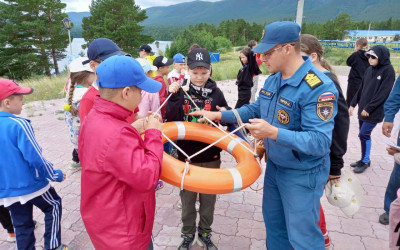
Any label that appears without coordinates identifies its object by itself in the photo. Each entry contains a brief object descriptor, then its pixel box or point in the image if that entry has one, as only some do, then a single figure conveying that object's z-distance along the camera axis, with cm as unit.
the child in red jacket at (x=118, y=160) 122
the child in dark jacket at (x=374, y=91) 345
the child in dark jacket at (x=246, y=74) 497
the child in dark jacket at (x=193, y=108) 224
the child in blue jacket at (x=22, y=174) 180
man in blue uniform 146
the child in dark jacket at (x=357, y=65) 524
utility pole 490
